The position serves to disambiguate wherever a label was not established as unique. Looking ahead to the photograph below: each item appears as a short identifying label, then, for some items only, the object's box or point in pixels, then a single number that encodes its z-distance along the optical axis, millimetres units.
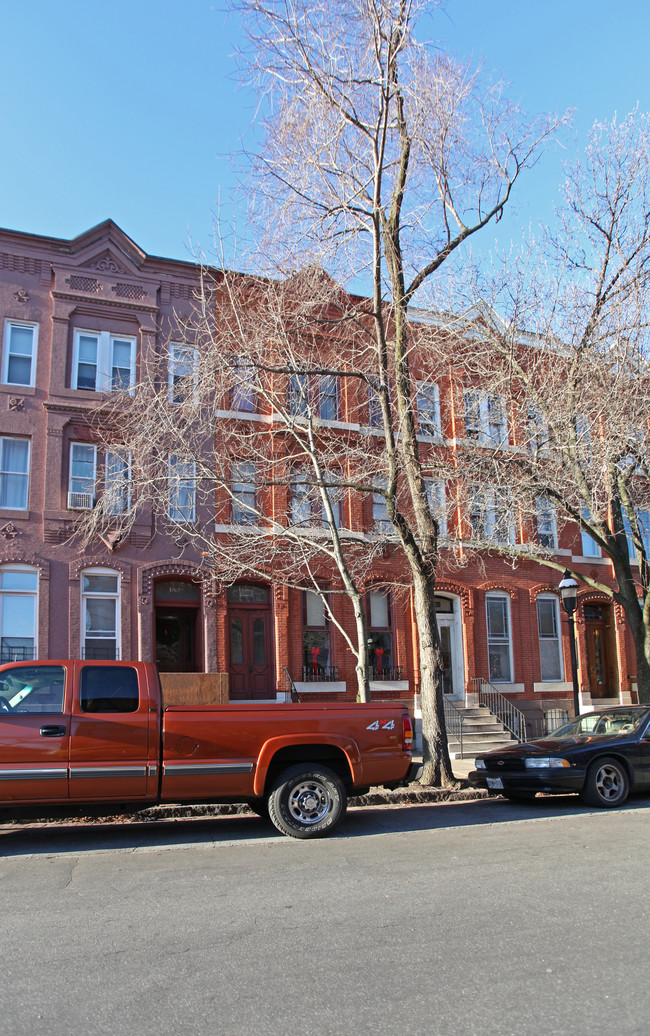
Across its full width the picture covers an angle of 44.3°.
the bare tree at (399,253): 11594
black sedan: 10531
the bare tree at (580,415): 13719
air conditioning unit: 17859
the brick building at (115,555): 17469
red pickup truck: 8031
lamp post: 15766
